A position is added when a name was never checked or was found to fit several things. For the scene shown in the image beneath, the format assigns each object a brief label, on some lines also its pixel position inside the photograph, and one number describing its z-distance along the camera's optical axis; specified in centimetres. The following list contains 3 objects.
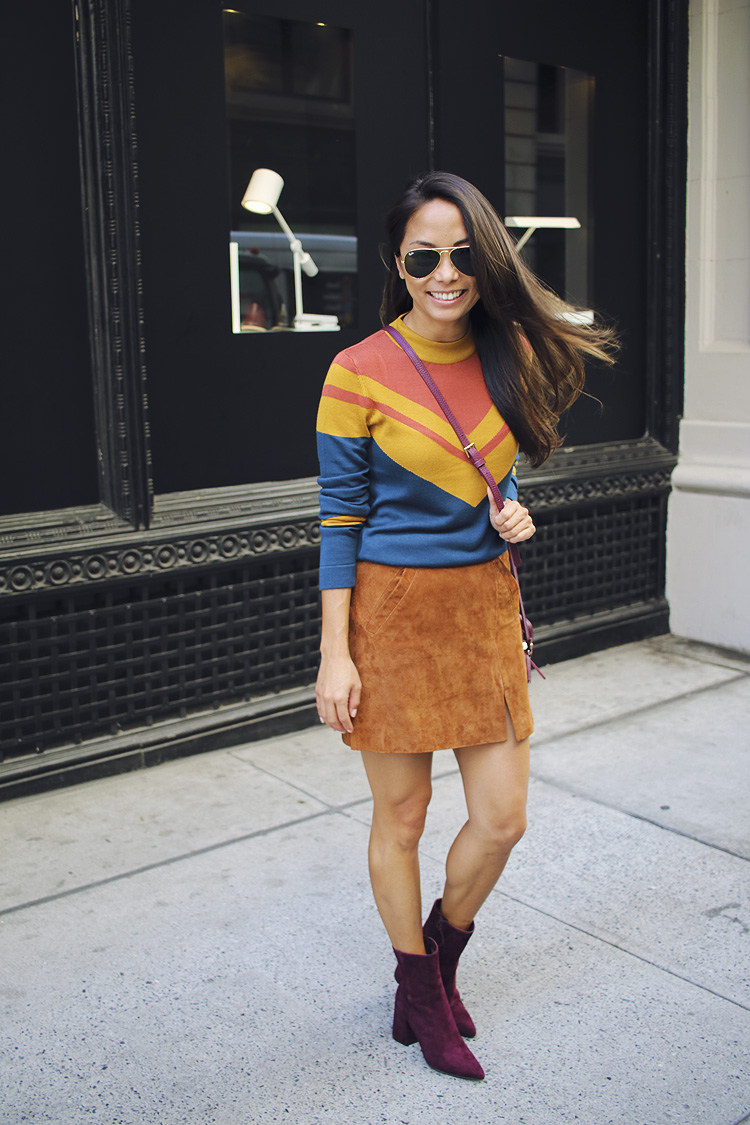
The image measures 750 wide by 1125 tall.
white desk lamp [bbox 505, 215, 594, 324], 550
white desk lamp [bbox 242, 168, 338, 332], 455
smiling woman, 231
